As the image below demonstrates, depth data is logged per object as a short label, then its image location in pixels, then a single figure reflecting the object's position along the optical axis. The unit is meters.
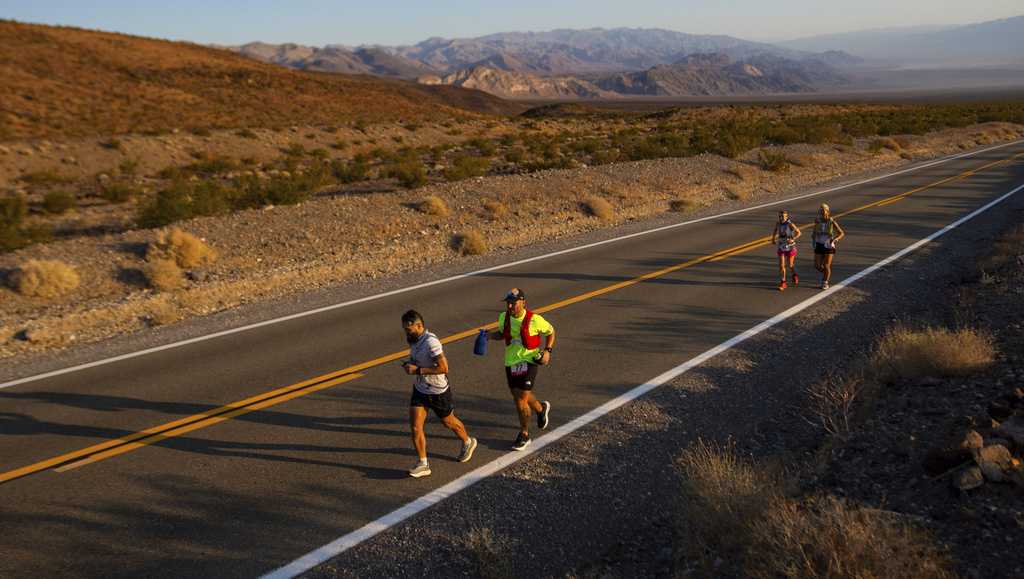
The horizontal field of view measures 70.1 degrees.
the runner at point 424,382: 7.12
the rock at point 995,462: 5.75
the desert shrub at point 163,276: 15.30
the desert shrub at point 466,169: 32.47
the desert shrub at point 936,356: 8.60
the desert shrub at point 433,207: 23.27
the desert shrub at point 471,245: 19.20
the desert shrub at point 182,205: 20.41
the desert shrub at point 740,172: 33.75
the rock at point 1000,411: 6.93
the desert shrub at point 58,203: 25.42
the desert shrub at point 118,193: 28.17
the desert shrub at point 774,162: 36.34
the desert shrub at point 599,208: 24.62
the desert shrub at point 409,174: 29.86
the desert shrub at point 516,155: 39.25
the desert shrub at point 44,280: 14.55
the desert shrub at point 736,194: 30.03
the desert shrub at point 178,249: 16.75
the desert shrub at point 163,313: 13.14
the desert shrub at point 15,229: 17.48
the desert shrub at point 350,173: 32.59
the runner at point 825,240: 14.23
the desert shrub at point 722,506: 5.62
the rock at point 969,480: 5.71
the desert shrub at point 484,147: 44.27
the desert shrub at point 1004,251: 15.04
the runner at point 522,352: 7.71
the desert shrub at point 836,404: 7.66
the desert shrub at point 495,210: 23.79
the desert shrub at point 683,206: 26.53
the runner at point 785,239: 14.65
